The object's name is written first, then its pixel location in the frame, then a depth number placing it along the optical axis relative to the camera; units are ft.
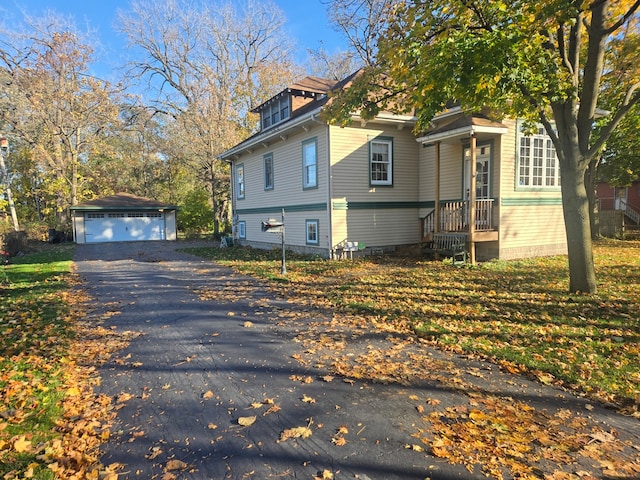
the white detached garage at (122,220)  83.56
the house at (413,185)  39.29
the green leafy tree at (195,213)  94.48
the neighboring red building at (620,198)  103.45
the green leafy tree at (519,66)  20.58
